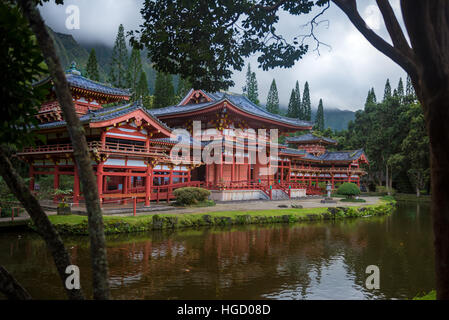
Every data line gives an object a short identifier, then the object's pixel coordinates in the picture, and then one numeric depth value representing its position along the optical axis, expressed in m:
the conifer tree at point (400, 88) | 65.53
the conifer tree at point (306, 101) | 75.50
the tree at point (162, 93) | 50.16
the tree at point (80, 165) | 3.71
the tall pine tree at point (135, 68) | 53.04
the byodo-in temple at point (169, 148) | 19.56
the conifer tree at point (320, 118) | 73.19
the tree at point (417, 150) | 39.59
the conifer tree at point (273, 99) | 75.50
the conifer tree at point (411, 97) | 50.16
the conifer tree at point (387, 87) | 66.50
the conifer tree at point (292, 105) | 72.31
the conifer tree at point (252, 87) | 77.94
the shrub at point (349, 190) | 33.25
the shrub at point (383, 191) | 47.58
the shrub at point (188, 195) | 21.95
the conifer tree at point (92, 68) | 44.66
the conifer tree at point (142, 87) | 50.91
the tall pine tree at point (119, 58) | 51.15
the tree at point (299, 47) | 4.42
